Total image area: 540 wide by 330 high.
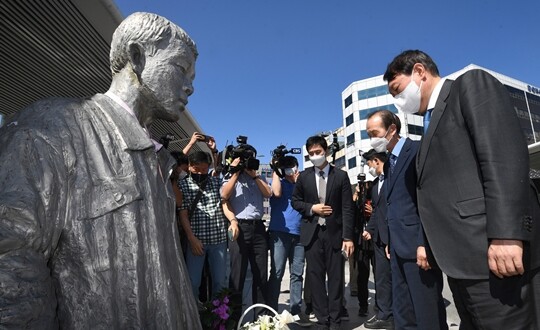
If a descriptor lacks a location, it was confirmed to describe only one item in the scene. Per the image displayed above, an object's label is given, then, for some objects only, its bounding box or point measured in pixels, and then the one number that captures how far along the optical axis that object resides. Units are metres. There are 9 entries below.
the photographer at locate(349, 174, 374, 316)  4.42
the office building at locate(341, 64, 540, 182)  42.38
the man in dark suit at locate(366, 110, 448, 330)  2.19
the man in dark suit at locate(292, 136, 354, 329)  3.51
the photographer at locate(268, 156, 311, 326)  3.93
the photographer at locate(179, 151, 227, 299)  3.40
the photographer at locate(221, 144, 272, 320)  3.58
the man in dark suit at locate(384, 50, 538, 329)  1.34
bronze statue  0.66
